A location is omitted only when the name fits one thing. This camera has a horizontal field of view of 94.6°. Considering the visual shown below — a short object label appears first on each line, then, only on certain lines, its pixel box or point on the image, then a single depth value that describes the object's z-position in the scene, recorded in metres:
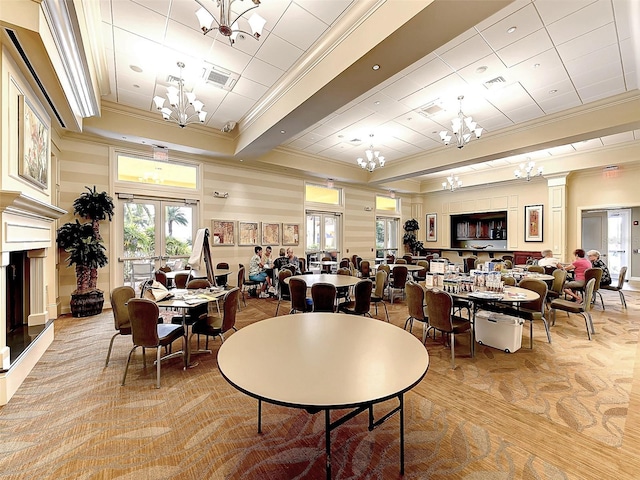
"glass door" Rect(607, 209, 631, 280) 9.80
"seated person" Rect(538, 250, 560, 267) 7.31
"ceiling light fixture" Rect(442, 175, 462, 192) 10.50
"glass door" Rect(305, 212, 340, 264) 10.55
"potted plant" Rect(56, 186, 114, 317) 5.69
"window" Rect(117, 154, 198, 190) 7.04
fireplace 3.01
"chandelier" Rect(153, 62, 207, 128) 4.68
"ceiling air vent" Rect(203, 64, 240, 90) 4.81
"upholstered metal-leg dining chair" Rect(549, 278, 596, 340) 4.65
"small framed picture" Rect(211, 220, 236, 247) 8.19
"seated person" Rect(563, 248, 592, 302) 6.43
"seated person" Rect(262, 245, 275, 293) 7.93
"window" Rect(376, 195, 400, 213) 12.73
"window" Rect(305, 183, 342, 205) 10.51
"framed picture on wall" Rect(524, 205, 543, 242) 10.27
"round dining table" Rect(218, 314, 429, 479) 1.36
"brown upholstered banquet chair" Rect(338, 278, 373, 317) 4.48
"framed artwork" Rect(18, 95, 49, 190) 3.41
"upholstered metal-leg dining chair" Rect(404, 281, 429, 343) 4.14
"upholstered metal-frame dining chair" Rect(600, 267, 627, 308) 6.47
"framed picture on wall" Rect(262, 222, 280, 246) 9.18
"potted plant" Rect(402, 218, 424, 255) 13.36
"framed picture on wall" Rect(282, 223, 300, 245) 9.66
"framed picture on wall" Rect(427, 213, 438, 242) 13.59
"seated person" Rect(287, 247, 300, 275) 8.19
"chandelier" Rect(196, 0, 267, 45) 2.94
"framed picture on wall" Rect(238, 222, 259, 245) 8.71
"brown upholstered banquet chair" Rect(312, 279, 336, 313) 4.40
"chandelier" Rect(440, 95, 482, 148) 5.73
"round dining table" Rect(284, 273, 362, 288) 5.15
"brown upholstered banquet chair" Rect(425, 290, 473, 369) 3.69
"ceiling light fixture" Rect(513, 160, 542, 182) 8.56
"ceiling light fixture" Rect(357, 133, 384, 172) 7.67
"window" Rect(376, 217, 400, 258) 12.76
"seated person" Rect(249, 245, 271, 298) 7.51
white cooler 4.11
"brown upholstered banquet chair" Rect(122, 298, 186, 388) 3.19
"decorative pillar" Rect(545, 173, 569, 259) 9.55
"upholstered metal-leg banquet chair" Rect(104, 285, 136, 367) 3.66
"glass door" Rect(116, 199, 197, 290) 7.01
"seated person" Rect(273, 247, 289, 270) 8.04
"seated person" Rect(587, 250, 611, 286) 7.44
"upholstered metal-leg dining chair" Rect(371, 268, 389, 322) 5.53
